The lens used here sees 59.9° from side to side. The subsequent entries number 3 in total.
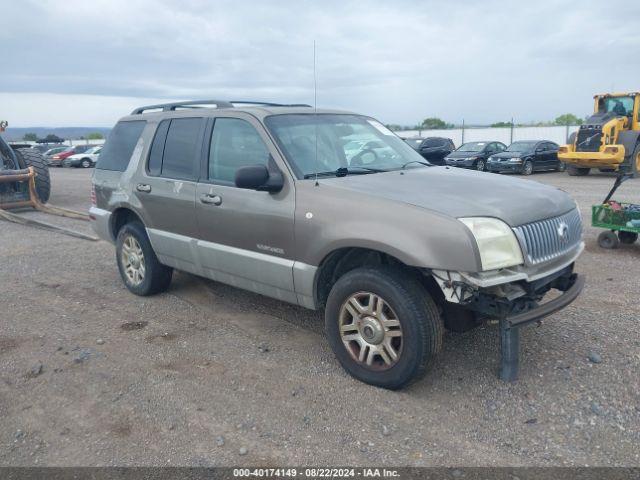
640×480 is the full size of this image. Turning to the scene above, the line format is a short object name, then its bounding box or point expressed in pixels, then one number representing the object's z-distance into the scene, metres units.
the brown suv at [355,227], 3.43
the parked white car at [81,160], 35.06
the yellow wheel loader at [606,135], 17.89
